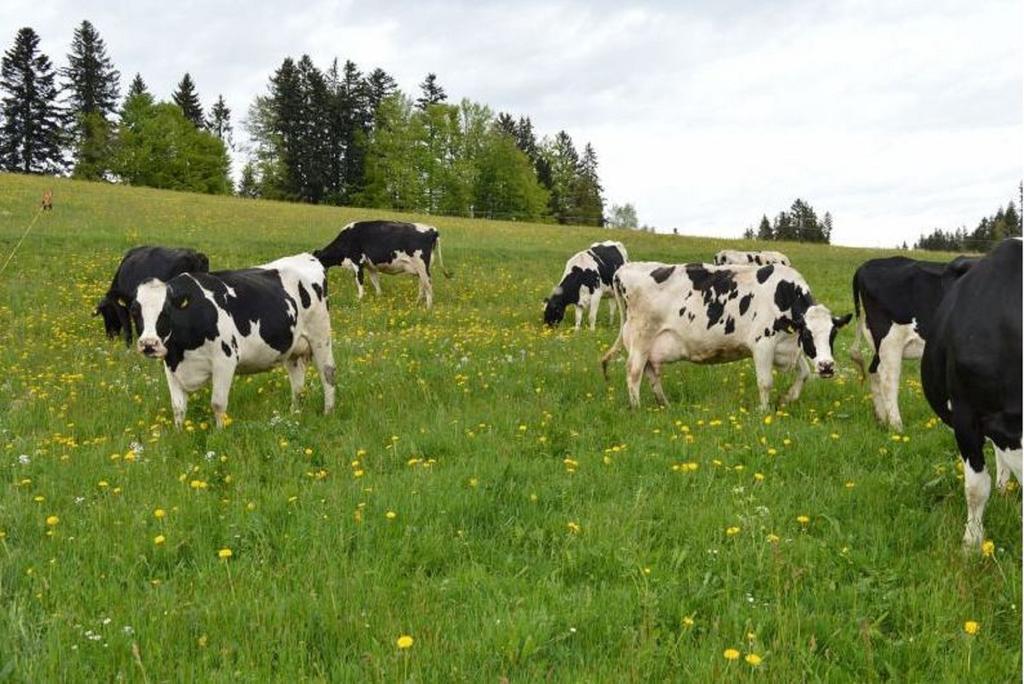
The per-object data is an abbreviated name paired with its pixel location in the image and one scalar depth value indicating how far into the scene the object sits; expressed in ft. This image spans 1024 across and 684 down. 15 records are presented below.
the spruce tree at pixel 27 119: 253.24
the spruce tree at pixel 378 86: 317.83
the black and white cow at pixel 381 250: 72.54
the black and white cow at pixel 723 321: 32.35
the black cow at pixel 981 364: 15.19
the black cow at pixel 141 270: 48.75
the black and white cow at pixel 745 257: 67.45
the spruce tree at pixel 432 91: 361.65
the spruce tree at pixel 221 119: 368.89
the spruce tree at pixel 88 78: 286.25
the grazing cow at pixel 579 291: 61.46
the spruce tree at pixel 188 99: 314.55
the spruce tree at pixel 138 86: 305.32
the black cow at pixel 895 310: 29.53
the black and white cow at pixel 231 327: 28.48
